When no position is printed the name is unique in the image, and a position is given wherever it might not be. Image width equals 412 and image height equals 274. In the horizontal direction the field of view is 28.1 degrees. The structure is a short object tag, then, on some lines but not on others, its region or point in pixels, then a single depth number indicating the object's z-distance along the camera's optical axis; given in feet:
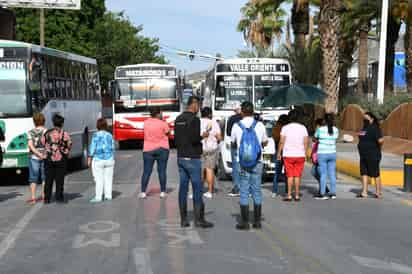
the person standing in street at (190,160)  39.58
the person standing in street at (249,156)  38.75
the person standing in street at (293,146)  49.98
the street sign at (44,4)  135.91
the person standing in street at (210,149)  53.26
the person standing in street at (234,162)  52.29
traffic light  225.52
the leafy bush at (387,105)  108.33
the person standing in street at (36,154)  50.34
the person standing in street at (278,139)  55.01
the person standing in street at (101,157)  50.42
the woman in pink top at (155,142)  51.62
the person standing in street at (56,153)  49.60
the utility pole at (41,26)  133.08
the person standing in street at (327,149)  52.49
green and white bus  61.77
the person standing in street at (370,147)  53.16
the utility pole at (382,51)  99.80
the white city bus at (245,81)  84.74
